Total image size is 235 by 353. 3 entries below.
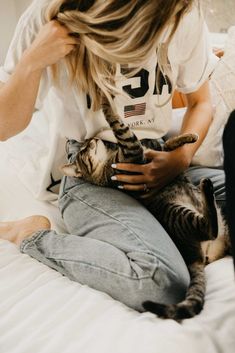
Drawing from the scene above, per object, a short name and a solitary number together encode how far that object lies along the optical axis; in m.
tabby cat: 0.84
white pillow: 1.17
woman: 0.73
